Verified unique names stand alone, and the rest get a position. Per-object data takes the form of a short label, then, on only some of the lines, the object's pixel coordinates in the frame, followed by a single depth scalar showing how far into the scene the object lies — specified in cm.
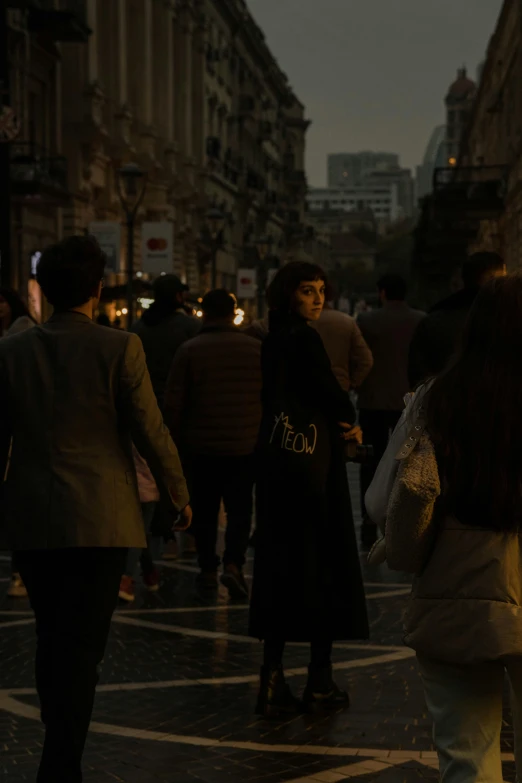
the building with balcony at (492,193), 4850
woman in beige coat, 420
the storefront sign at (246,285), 5378
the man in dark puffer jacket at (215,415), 1077
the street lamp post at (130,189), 2814
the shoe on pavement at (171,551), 1267
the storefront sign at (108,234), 3306
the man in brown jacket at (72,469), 542
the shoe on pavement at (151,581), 1095
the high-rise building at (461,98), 19150
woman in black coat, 725
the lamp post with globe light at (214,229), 4231
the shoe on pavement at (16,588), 1057
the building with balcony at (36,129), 3538
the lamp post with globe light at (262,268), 5965
